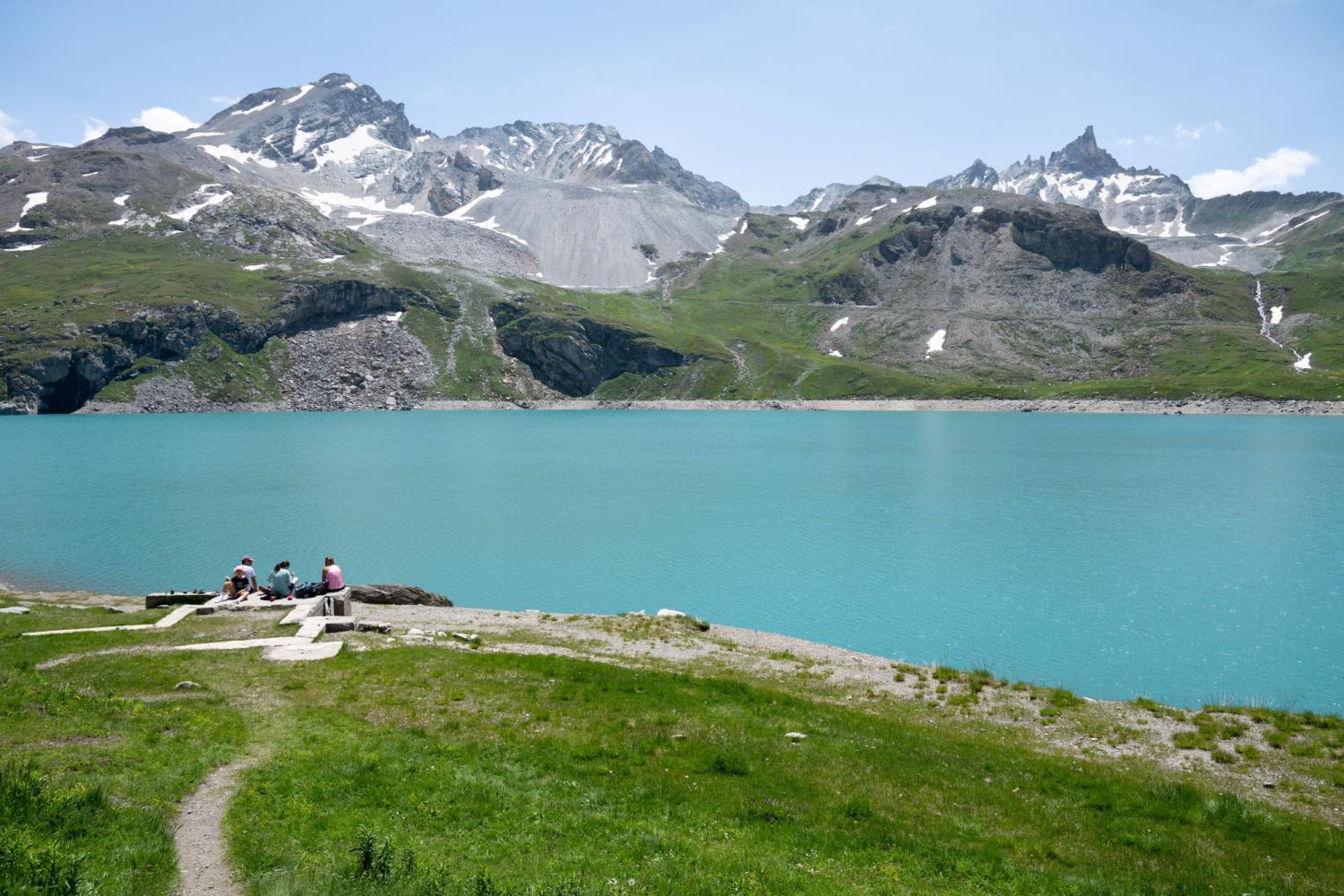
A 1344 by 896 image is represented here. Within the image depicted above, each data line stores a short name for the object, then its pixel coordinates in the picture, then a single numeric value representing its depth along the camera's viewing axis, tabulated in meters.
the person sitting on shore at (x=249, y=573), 35.69
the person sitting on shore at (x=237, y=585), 34.91
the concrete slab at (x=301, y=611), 30.25
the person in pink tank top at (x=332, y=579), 35.56
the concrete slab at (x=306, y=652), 24.78
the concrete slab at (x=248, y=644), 25.67
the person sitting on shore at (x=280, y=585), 35.41
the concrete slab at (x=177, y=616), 28.71
